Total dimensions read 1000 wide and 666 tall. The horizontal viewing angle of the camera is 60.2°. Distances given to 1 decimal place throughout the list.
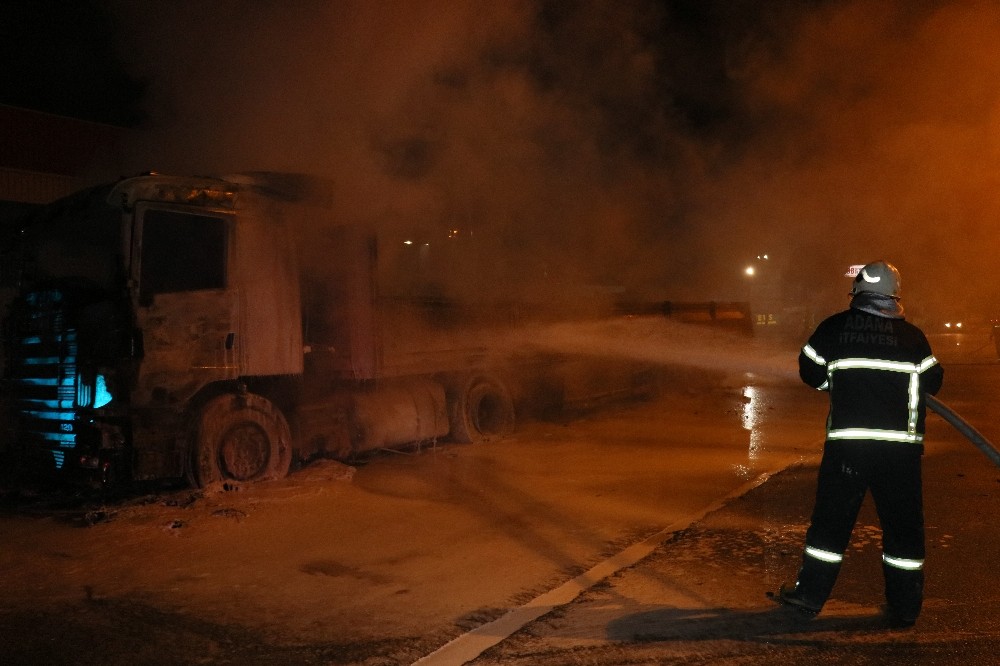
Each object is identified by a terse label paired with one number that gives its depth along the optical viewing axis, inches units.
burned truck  249.0
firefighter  152.5
